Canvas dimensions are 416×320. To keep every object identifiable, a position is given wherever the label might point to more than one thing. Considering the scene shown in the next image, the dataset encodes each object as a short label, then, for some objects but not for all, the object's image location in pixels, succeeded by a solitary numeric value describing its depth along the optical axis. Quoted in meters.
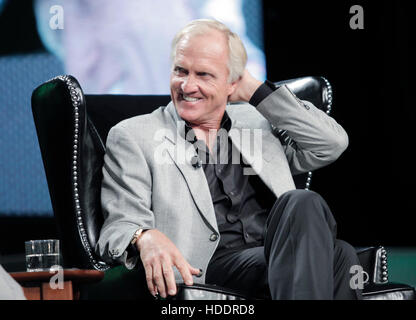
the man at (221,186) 6.11
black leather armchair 6.32
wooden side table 6.34
